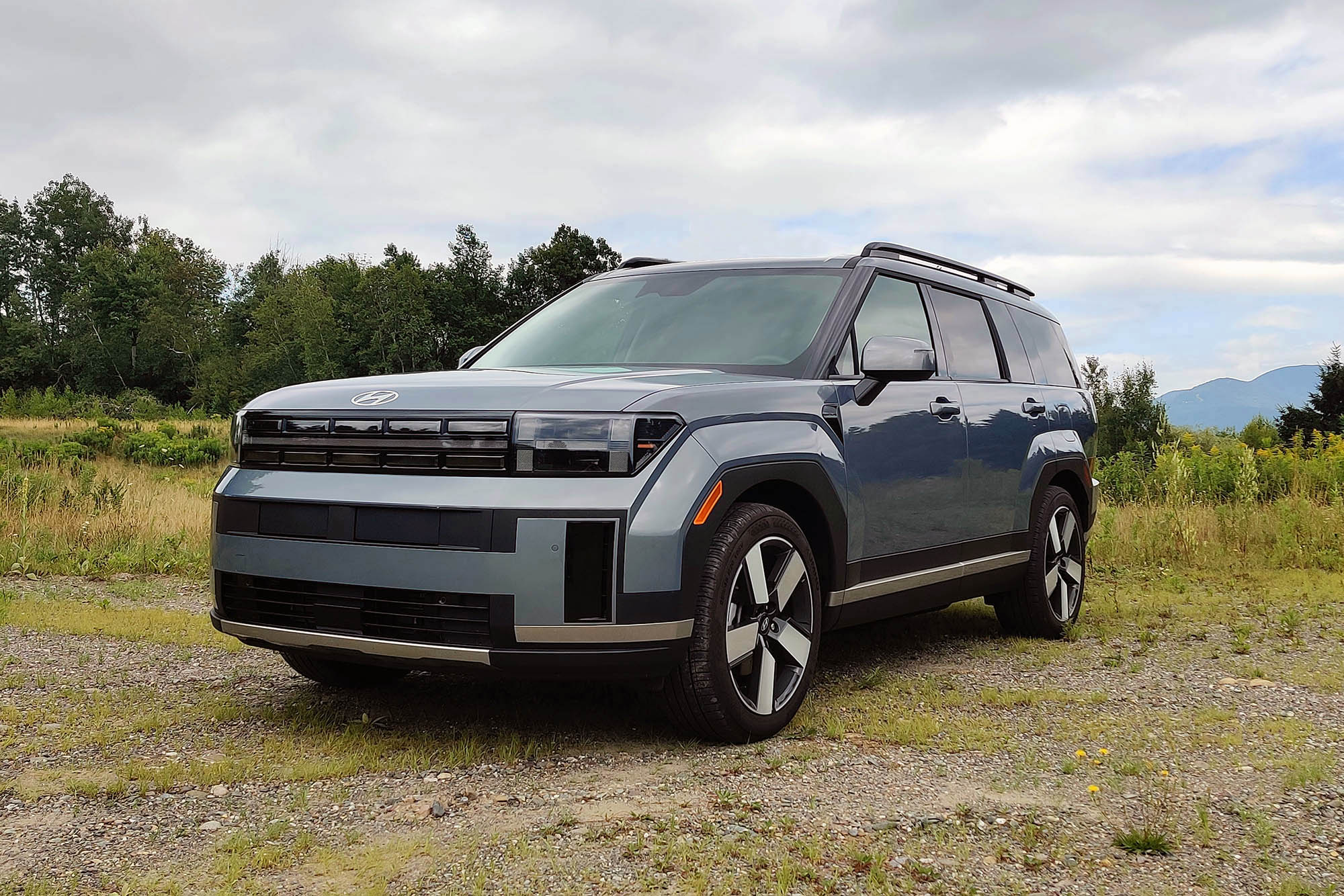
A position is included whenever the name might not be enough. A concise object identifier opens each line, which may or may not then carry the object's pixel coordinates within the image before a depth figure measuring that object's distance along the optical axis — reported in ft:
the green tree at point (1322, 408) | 169.68
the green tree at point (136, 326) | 279.49
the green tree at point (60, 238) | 304.50
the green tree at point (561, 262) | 229.86
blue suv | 12.16
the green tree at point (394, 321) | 251.39
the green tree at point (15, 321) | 276.00
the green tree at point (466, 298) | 250.78
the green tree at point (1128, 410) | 181.78
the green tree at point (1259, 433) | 149.85
